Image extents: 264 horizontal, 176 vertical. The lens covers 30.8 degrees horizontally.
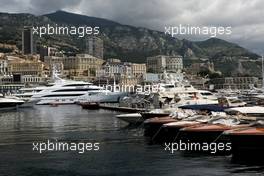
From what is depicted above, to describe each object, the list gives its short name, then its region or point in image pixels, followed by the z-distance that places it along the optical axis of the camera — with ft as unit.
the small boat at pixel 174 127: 129.80
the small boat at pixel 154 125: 145.59
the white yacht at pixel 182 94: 220.96
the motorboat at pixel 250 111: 143.02
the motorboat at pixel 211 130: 115.55
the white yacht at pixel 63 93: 516.73
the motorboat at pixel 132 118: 191.31
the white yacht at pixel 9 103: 373.40
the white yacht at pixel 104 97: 471.91
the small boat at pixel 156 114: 175.41
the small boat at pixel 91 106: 397.80
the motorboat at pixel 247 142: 99.25
